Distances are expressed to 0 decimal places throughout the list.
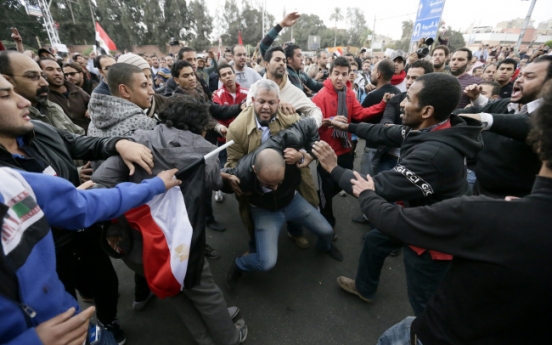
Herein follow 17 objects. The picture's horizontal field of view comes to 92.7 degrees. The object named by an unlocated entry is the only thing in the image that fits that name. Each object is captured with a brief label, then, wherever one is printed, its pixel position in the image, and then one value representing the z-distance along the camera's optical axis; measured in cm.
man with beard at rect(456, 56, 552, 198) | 213
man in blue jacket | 81
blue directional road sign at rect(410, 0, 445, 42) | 720
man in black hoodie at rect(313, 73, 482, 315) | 165
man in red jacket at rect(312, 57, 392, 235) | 334
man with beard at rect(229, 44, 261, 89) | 464
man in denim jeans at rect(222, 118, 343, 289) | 228
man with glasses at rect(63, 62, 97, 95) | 431
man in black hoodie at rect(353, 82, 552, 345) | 88
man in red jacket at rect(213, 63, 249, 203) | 389
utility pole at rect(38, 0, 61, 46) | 1455
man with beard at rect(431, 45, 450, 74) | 469
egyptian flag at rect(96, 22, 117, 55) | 806
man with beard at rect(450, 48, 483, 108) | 425
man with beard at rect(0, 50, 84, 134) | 212
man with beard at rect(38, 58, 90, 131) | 338
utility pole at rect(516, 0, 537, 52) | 1220
